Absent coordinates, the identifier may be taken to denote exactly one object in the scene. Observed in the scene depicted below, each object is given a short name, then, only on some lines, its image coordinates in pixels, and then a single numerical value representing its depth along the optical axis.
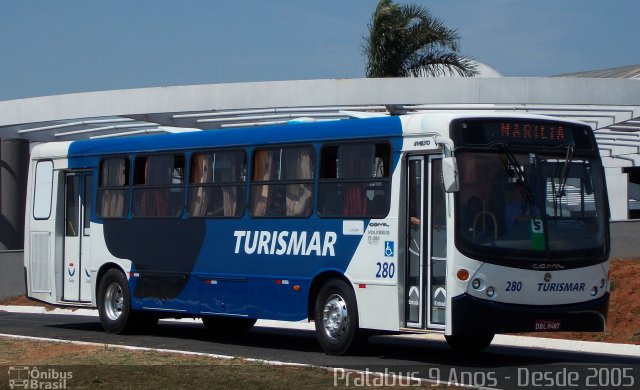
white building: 26.20
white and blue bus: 13.84
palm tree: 36.62
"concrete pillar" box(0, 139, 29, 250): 36.12
